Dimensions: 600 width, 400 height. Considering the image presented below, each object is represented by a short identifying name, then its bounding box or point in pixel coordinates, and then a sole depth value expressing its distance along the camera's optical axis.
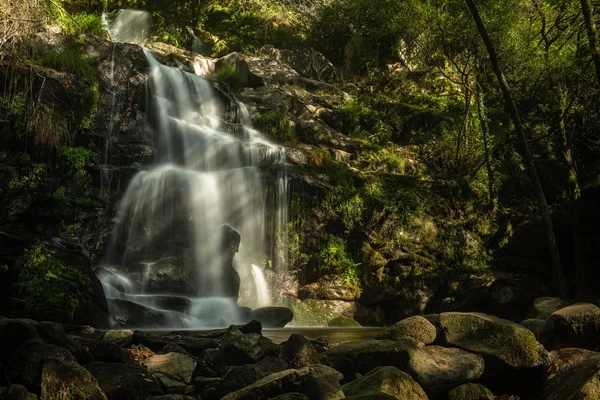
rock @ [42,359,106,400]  3.84
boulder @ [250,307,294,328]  11.27
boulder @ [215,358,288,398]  4.68
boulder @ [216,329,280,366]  5.69
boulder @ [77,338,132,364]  5.14
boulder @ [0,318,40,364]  4.66
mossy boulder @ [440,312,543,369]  5.24
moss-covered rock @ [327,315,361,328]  13.48
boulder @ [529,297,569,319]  8.56
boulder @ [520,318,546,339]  6.89
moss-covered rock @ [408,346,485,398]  4.96
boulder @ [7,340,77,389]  4.12
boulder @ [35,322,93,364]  4.83
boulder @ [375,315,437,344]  5.75
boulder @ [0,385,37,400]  3.71
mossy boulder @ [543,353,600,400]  3.75
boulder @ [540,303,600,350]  5.70
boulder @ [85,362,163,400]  4.23
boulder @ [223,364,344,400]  4.26
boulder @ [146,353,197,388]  4.97
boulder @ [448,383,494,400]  4.87
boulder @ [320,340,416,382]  5.24
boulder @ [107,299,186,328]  8.91
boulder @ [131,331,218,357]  6.02
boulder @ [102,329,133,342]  6.31
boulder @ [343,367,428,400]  4.22
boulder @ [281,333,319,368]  5.45
